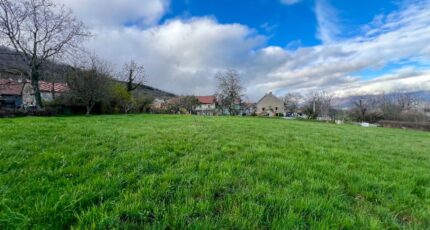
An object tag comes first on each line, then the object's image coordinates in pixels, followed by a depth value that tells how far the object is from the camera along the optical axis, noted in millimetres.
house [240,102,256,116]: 67575
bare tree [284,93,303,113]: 80500
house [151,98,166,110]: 40231
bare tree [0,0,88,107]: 19797
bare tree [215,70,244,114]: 55438
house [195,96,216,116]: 81825
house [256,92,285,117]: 75875
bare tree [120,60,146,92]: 39812
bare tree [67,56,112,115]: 22750
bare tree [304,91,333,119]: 61225
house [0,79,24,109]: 37375
